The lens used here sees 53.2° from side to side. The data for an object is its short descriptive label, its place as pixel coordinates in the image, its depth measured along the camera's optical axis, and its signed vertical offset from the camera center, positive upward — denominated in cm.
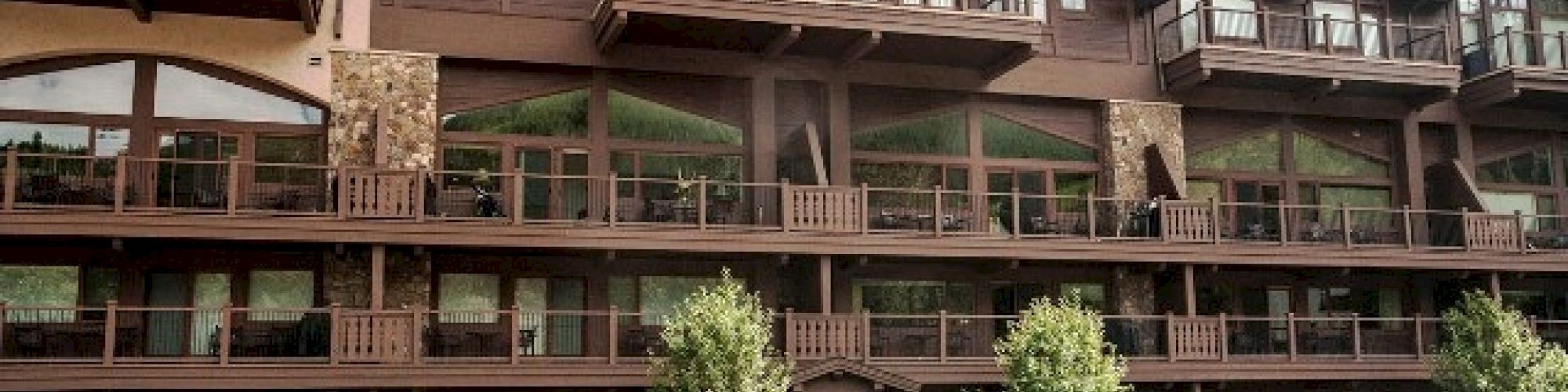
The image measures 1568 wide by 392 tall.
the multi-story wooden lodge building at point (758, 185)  2433 +107
